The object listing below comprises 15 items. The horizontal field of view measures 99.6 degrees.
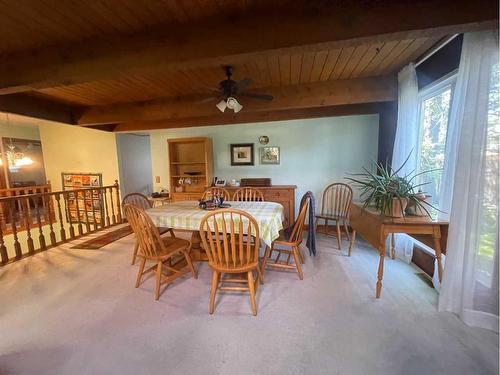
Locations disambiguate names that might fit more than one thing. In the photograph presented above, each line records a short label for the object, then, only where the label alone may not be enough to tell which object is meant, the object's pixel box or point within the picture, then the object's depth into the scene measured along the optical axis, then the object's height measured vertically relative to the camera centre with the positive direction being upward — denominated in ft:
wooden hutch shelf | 14.60 -0.17
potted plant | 6.19 -1.00
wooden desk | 5.84 -1.89
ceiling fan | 6.94 +2.53
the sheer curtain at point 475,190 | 4.58 -0.63
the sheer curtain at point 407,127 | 7.59 +1.35
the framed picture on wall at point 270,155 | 13.82 +0.65
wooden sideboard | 12.50 -1.88
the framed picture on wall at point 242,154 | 14.24 +0.76
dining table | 6.39 -1.71
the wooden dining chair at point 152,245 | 6.40 -2.68
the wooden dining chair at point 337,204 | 10.15 -2.28
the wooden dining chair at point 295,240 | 6.88 -2.62
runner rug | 10.82 -4.01
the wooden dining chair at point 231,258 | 5.41 -2.57
